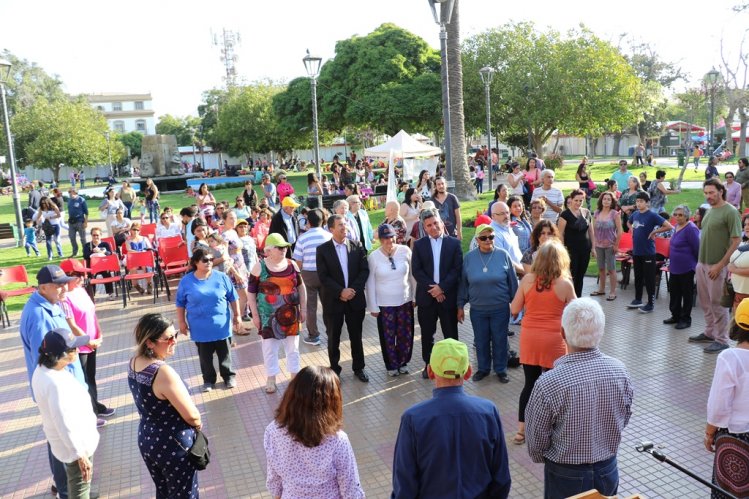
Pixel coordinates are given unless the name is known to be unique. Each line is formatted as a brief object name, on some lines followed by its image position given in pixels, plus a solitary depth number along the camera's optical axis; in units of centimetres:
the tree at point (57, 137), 4825
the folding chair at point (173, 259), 1188
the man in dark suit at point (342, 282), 684
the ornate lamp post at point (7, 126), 1692
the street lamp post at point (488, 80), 2472
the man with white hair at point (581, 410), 322
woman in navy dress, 370
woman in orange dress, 492
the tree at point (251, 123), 5300
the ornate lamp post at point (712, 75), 2530
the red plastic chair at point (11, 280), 1045
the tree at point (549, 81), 3012
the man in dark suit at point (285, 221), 970
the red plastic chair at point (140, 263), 1132
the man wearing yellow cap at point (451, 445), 287
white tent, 2078
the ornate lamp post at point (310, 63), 1599
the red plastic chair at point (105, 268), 1124
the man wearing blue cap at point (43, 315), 474
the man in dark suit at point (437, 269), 671
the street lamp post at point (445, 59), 1054
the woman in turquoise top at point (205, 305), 655
